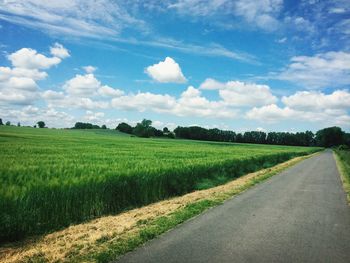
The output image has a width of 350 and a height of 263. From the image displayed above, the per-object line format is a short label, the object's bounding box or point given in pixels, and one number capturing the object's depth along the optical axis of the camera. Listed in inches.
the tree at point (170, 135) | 5962.1
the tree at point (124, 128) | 6486.2
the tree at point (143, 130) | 5442.9
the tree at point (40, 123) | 6636.8
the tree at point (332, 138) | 7790.4
